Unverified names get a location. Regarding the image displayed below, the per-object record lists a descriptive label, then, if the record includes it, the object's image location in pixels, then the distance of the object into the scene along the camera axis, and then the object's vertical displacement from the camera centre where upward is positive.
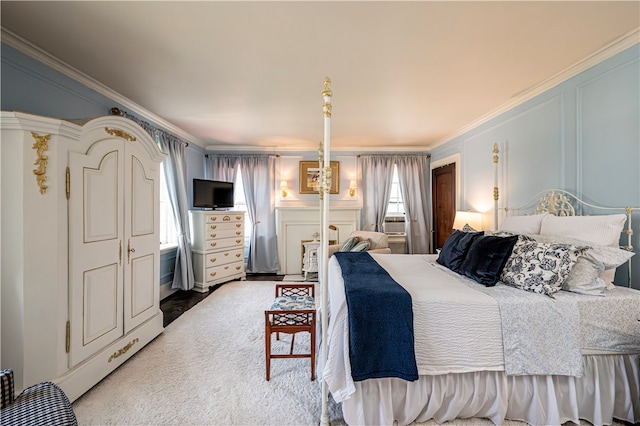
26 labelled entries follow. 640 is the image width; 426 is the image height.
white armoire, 1.54 -0.23
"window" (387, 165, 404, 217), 5.37 +0.21
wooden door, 4.55 +0.22
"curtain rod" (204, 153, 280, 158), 5.22 +1.13
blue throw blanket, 1.46 -0.68
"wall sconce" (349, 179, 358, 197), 5.30 +0.51
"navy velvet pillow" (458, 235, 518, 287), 1.91 -0.35
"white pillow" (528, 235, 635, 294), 1.64 -0.30
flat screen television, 4.45 +0.33
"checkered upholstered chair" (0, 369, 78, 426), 1.08 -0.83
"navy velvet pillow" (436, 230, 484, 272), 2.31 -0.34
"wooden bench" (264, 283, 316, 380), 1.96 -0.82
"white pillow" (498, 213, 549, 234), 2.36 -0.11
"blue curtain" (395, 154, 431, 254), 5.21 +0.28
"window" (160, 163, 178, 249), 4.16 -0.18
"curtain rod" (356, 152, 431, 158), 5.29 +1.14
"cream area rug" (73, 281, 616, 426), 1.65 -1.25
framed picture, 5.34 +0.73
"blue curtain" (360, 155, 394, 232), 5.22 +0.48
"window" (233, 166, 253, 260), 5.26 +0.19
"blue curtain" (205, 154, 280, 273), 5.19 +0.35
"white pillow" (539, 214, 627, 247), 1.83 -0.12
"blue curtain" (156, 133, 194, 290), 3.93 +0.08
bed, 1.50 -0.81
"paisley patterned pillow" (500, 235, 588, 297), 1.66 -0.35
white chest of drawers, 4.23 -0.55
